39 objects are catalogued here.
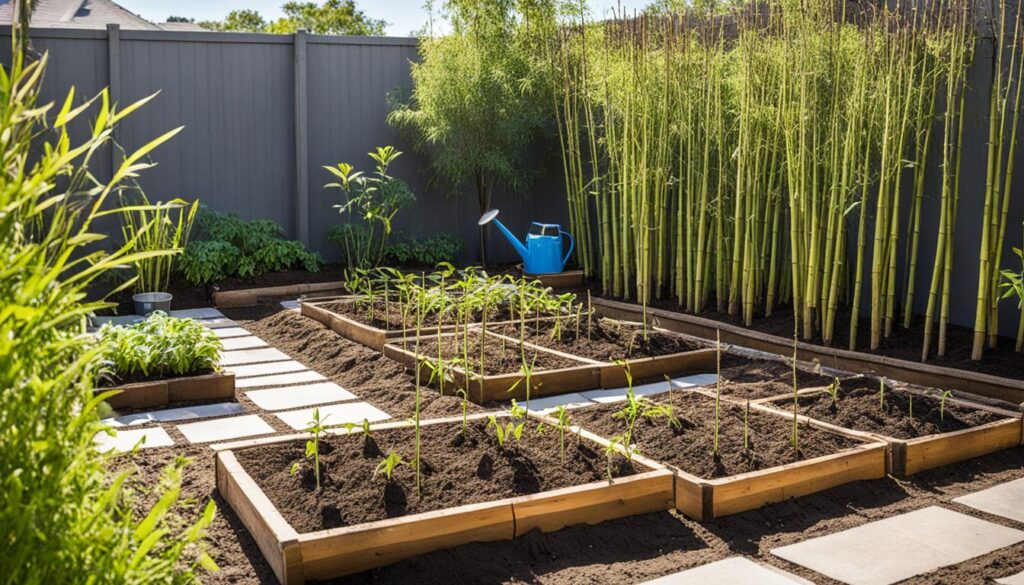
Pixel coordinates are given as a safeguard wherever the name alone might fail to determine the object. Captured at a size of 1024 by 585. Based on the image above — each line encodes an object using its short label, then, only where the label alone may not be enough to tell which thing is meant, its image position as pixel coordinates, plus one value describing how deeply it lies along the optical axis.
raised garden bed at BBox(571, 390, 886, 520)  3.00
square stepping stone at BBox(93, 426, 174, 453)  3.55
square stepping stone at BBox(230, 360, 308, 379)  4.83
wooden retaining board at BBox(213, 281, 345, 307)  6.79
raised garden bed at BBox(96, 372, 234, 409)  4.11
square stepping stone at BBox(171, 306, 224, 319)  6.46
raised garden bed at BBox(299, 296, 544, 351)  5.20
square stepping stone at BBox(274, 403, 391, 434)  3.95
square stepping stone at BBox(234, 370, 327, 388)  4.60
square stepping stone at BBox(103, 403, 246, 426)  3.91
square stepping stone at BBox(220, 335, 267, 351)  5.49
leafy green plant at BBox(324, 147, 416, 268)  7.38
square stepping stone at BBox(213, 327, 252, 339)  5.84
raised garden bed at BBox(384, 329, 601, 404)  4.27
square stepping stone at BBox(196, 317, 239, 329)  6.15
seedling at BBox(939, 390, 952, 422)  3.70
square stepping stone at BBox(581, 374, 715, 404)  4.36
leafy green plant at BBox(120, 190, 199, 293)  6.45
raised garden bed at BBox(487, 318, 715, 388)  4.73
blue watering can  7.30
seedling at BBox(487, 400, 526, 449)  3.05
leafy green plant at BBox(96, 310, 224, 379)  4.27
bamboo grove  4.64
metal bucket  6.27
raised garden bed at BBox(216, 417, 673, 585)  2.52
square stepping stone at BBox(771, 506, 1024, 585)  2.58
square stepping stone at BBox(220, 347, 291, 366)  5.11
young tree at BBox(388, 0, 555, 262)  7.46
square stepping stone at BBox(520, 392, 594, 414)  4.17
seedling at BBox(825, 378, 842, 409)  3.84
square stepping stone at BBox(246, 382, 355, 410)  4.27
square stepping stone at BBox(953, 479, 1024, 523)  3.03
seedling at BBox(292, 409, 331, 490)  2.88
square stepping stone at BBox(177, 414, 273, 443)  3.73
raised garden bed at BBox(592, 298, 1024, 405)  4.25
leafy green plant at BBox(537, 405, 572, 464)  3.10
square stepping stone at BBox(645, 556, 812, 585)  2.51
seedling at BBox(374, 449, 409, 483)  2.78
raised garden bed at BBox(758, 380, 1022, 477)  3.42
